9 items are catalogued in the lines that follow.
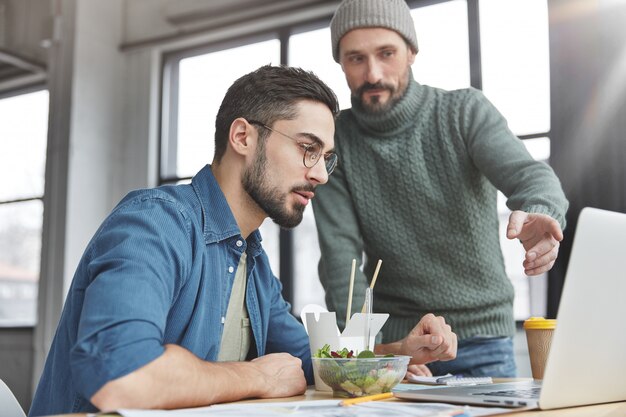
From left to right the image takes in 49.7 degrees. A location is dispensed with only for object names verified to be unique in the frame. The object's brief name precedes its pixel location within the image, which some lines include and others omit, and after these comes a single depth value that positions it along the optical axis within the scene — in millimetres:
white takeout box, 1183
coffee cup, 1309
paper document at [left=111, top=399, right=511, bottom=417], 804
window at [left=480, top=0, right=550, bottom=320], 3152
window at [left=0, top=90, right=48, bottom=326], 4602
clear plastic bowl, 1008
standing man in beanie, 1802
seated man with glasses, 879
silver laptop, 825
